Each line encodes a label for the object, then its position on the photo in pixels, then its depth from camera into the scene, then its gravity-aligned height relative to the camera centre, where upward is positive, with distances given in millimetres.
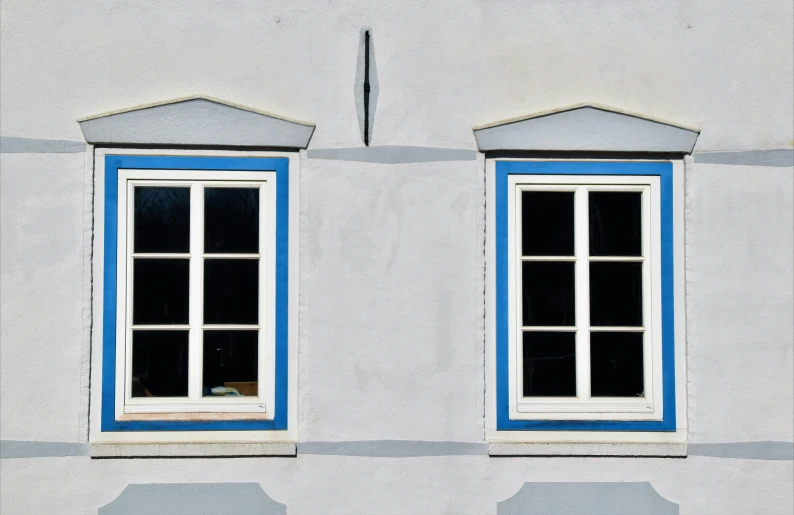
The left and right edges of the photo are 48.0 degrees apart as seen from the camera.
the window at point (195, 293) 5066 -86
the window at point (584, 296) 5148 -98
